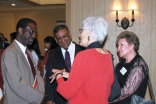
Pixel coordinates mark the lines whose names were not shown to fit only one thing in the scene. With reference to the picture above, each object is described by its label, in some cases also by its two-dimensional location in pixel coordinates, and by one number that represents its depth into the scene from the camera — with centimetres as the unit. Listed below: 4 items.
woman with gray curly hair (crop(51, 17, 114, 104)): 185
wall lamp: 479
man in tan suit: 217
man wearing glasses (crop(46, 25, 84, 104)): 301
